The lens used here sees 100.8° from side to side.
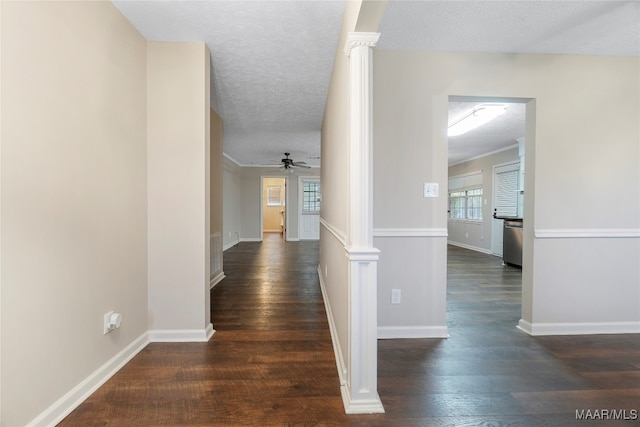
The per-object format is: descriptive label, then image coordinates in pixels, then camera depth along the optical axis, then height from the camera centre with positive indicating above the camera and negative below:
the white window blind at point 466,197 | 6.59 +0.31
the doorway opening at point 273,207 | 11.01 +0.03
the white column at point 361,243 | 1.34 -0.18
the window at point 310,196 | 8.48 +0.39
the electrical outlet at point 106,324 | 1.65 -0.73
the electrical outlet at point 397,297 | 2.19 -0.74
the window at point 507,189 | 5.41 +0.42
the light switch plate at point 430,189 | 2.17 +0.16
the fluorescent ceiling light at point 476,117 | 3.33 +1.24
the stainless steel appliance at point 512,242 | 4.64 -0.60
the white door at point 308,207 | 8.43 +0.03
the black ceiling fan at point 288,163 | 6.01 +1.06
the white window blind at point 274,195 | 11.02 +0.52
